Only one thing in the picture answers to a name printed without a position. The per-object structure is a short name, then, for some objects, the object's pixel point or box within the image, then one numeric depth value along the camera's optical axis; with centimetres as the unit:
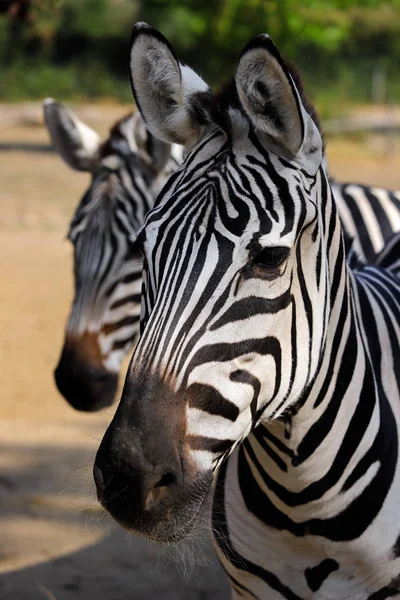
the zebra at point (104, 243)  893
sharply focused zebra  391
